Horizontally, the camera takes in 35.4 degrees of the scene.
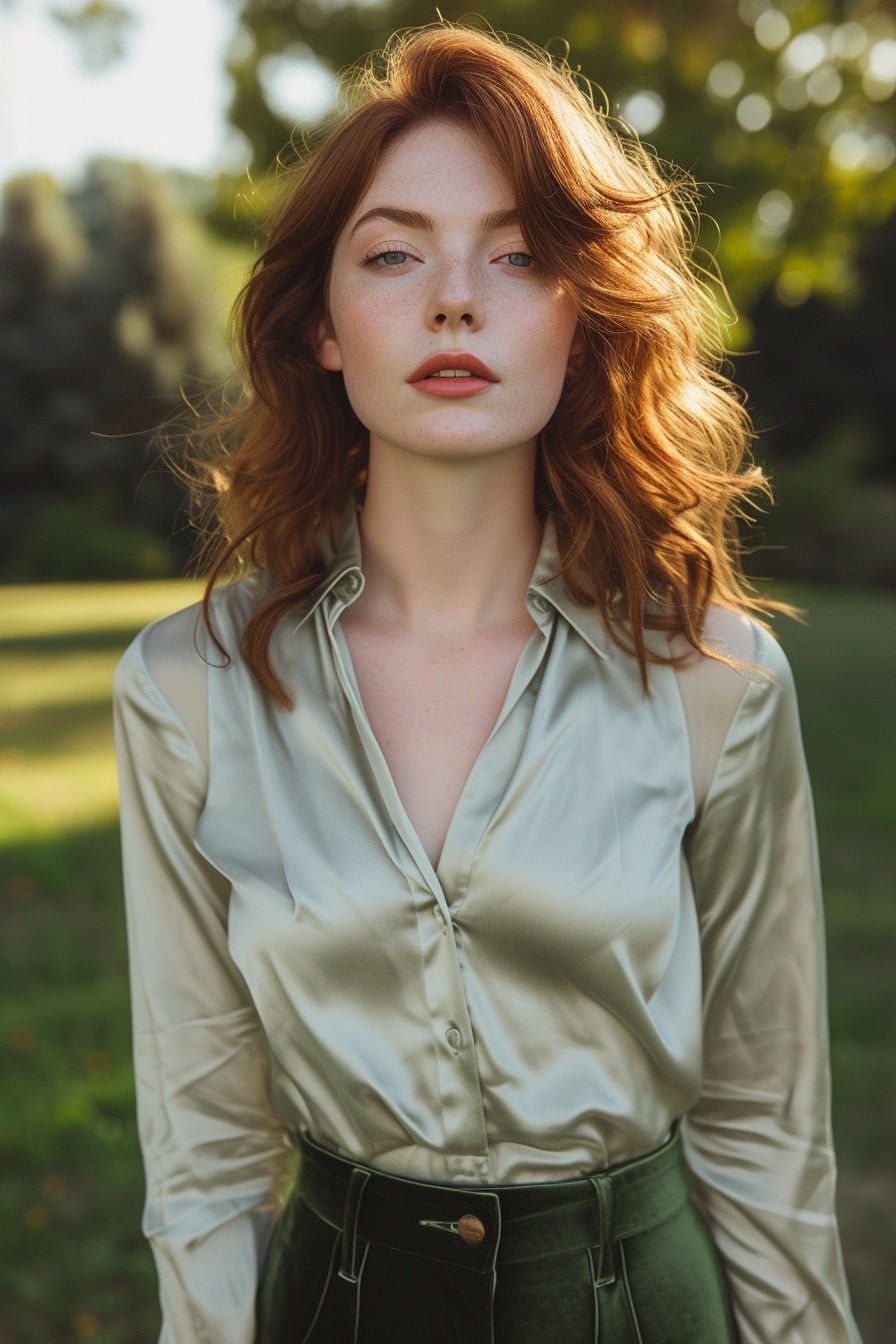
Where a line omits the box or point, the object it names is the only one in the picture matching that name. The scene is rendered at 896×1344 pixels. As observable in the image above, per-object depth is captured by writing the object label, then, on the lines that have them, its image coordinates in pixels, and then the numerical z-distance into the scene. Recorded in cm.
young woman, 175
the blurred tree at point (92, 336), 2708
